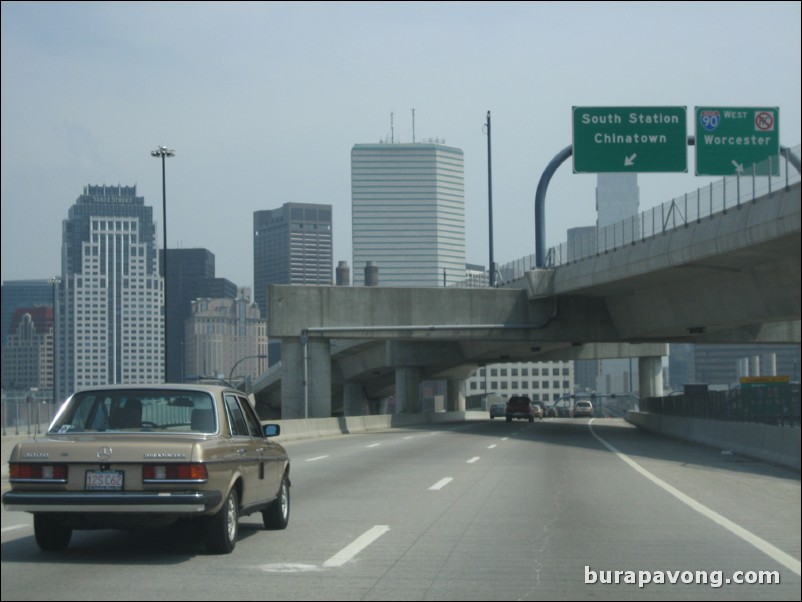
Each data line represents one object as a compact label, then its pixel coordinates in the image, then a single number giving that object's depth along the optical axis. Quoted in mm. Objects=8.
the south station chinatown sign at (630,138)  37531
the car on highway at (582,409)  102938
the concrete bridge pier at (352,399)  104250
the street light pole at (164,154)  49103
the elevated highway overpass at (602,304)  32500
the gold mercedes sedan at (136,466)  9688
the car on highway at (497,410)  89312
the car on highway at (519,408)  70625
